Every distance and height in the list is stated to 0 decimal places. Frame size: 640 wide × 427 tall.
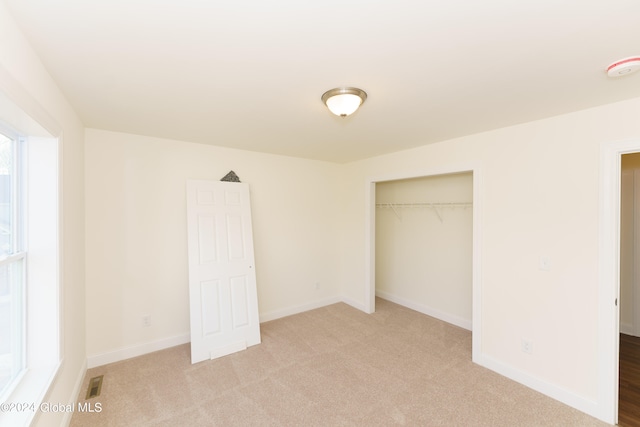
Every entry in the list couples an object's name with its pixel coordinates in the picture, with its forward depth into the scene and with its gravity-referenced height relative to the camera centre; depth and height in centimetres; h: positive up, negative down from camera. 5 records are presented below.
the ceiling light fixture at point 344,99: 179 +74
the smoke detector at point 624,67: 145 +75
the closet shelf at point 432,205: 367 +4
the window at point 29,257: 155 -26
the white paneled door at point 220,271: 300 -69
